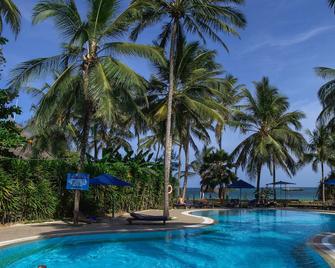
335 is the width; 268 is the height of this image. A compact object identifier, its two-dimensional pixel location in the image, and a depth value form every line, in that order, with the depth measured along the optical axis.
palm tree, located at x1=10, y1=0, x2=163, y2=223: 15.59
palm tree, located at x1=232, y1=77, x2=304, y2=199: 34.91
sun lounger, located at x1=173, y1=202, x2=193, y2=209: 30.75
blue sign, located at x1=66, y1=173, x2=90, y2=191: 16.16
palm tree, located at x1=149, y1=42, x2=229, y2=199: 22.62
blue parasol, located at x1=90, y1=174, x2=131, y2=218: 17.19
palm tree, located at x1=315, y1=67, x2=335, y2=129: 22.36
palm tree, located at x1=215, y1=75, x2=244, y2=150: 34.94
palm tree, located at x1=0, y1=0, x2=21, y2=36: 14.24
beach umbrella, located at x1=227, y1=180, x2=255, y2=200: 34.31
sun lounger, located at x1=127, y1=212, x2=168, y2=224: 16.84
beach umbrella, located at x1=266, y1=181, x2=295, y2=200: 36.92
